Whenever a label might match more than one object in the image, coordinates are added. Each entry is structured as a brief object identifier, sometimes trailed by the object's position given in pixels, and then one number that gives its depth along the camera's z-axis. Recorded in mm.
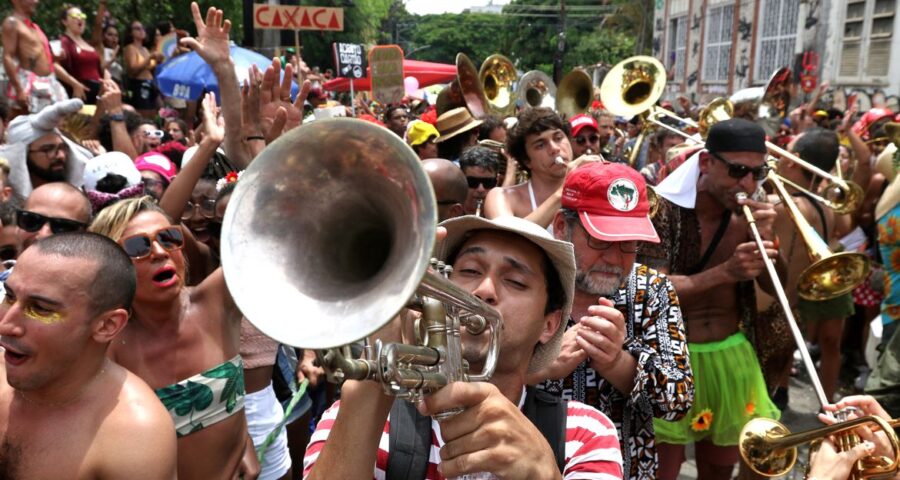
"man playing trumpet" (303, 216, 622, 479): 1570
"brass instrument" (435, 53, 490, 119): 8430
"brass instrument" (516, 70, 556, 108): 9058
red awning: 20406
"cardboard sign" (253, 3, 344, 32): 8547
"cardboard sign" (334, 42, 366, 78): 10680
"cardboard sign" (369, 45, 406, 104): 9453
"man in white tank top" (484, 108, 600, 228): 4609
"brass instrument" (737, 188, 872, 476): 2752
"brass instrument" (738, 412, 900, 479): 2569
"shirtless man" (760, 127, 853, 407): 5207
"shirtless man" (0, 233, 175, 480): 2078
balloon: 17875
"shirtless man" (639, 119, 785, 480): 3824
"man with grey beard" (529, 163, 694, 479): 2623
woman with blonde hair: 2787
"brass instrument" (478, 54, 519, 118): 9180
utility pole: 33531
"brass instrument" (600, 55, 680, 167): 8242
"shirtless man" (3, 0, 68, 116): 7527
